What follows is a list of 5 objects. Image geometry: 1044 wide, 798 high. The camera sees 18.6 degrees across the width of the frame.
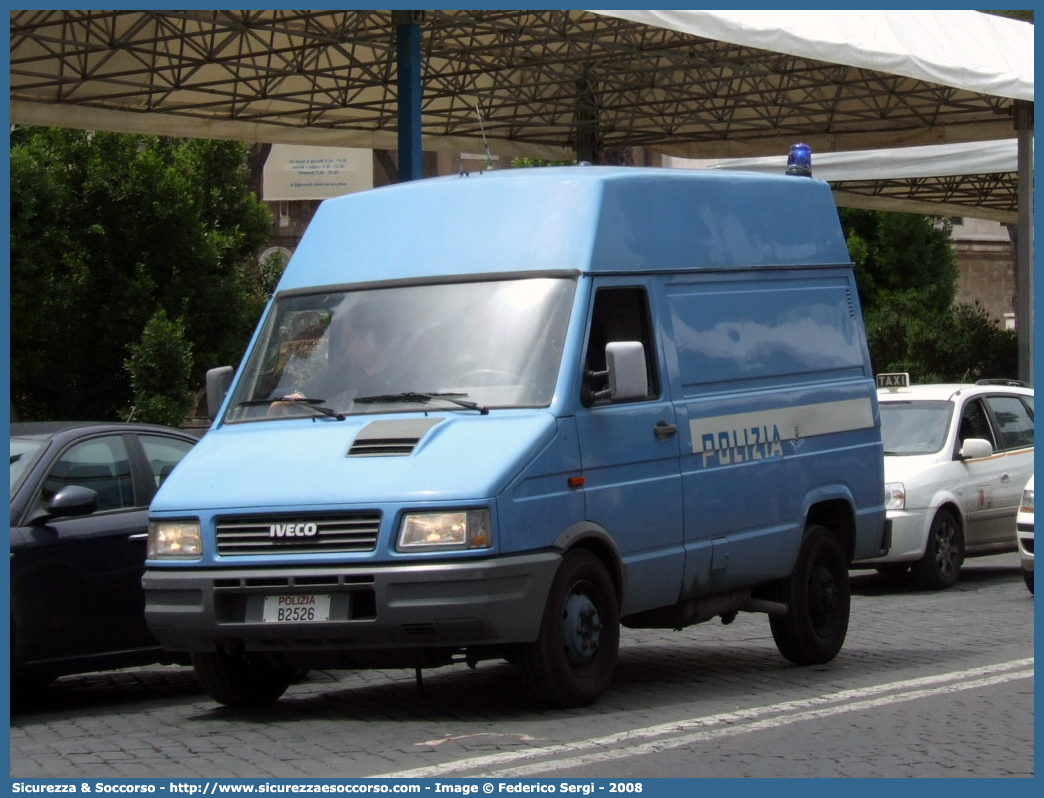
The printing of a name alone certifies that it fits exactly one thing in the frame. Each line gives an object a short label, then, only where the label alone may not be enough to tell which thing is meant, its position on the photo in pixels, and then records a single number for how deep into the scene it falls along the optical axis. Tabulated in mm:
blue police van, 14500
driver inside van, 16083
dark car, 15887
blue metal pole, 35976
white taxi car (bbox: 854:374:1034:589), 27262
